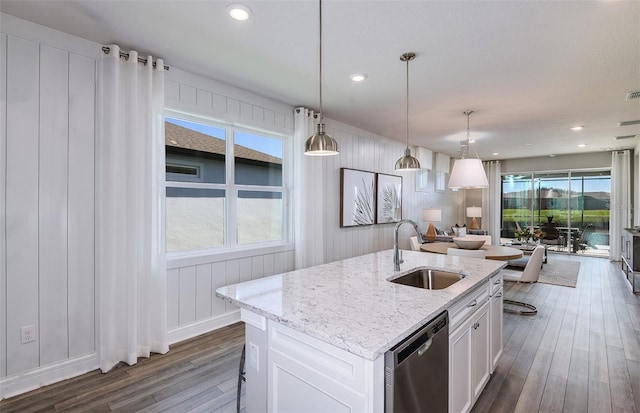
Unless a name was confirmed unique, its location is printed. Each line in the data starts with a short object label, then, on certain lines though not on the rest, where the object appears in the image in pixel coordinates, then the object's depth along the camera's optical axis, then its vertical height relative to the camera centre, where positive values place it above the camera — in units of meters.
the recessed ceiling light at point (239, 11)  1.99 +1.28
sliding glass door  7.76 -0.06
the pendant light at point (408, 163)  3.08 +0.43
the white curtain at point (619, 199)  7.05 +0.16
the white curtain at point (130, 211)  2.48 -0.05
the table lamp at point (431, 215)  6.74 -0.21
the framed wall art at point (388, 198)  5.57 +0.13
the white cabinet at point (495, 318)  2.23 -0.85
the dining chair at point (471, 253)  3.49 -0.55
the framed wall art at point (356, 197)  4.80 +0.13
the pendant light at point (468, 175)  3.75 +0.37
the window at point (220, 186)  3.09 +0.22
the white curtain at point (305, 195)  3.97 +0.13
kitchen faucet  2.26 -0.38
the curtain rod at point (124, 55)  2.48 +1.25
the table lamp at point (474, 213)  8.34 -0.20
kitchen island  1.14 -0.50
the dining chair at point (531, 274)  3.78 -0.84
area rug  5.29 -1.28
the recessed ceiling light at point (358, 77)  3.01 +1.28
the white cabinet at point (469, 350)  1.65 -0.86
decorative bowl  3.82 -0.48
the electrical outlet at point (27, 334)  2.19 -0.93
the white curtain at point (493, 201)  8.75 +0.13
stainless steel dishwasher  1.16 -0.70
